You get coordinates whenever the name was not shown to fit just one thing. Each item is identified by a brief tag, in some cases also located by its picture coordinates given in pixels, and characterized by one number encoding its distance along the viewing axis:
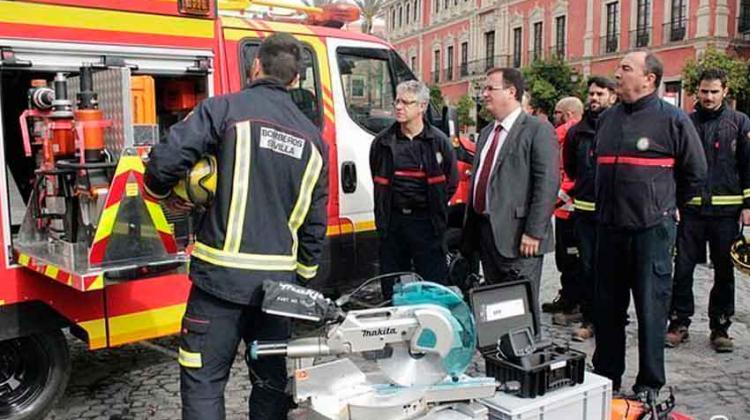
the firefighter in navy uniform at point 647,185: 4.00
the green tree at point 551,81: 35.09
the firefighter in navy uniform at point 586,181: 5.50
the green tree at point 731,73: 25.38
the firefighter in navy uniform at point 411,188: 5.07
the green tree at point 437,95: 45.95
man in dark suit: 4.17
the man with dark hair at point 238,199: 2.92
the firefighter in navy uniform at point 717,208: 5.28
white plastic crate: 2.90
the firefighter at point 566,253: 5.98
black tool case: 3.01
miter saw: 2.77
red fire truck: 3.70
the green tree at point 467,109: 40.78
